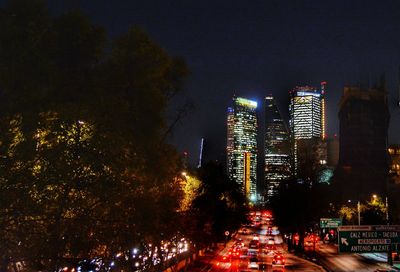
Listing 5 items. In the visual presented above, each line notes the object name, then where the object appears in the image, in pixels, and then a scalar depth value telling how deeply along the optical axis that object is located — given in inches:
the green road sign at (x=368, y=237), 1240.8
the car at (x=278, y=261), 2048.4
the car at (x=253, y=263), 2064.1
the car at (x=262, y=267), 2038.4
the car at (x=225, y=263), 2213.7
